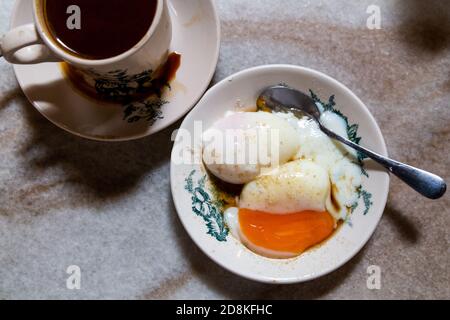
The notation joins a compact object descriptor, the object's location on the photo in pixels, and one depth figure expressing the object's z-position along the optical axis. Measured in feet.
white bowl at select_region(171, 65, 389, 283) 2.76
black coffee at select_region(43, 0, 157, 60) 2.36
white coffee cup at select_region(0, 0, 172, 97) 2.33
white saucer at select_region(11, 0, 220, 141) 2.68
